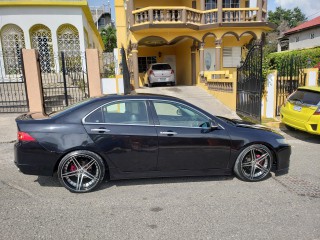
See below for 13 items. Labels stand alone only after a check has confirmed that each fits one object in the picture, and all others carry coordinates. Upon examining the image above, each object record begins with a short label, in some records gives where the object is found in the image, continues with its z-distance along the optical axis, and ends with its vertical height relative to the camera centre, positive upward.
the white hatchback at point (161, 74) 16.00 +0.25
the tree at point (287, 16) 66.81 +14.78
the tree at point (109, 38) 43.81 +7.04
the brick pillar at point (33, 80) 8.77 +0.12
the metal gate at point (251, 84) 8.13 -0.32
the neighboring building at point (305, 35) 29.25 +4.52
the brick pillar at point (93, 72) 9.07 +0.32
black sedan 3.79 -0.96
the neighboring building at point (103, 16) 49.00 +12.72
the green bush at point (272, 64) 9.63 +0.40
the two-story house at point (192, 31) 14.95 +2.77
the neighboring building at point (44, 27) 13.03 +2.84
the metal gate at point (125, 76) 9.86 +0.15
